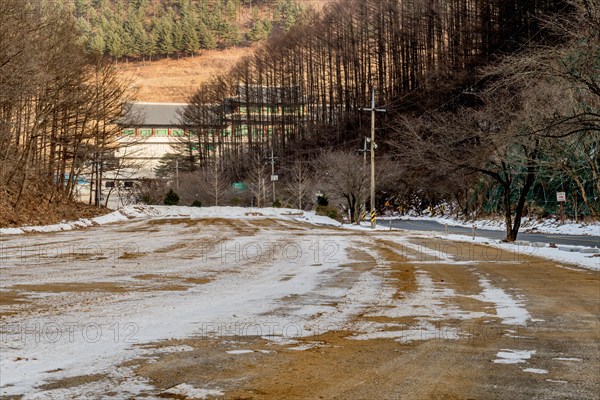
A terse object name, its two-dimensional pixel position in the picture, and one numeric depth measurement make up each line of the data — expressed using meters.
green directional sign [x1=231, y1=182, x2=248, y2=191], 84.11
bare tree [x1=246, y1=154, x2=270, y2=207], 74.94
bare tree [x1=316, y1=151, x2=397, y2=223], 53.00
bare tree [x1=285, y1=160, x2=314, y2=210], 75.31
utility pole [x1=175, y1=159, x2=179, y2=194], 85.46
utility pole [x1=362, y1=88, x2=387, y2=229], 38.23
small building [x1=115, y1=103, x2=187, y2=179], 113.64
